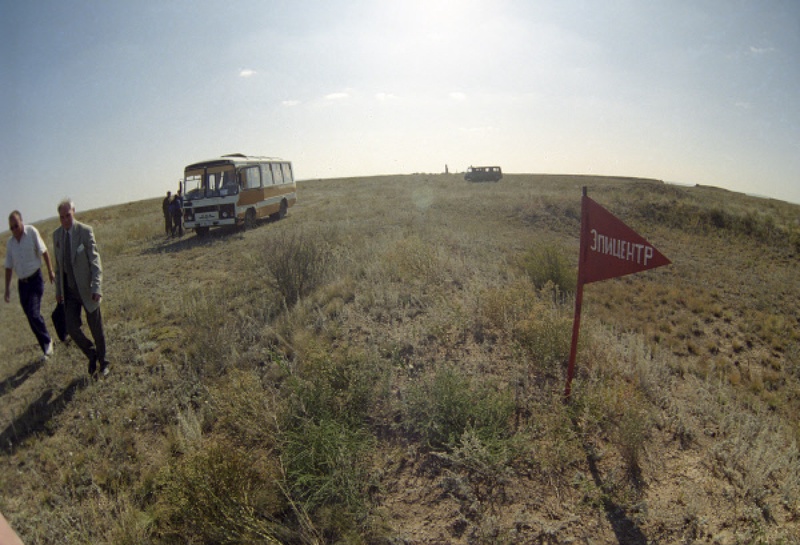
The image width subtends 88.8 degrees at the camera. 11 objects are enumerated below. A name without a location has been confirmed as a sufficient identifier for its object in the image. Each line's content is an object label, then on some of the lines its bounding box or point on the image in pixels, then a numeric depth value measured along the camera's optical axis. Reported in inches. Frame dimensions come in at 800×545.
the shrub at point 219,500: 101.2
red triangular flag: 122.8
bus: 545.3
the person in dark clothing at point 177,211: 573.9
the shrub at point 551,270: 287.0
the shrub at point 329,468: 105.0
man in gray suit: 179.2
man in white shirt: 200.7
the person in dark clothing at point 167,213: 586.0
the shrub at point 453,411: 126.9
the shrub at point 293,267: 263.1
